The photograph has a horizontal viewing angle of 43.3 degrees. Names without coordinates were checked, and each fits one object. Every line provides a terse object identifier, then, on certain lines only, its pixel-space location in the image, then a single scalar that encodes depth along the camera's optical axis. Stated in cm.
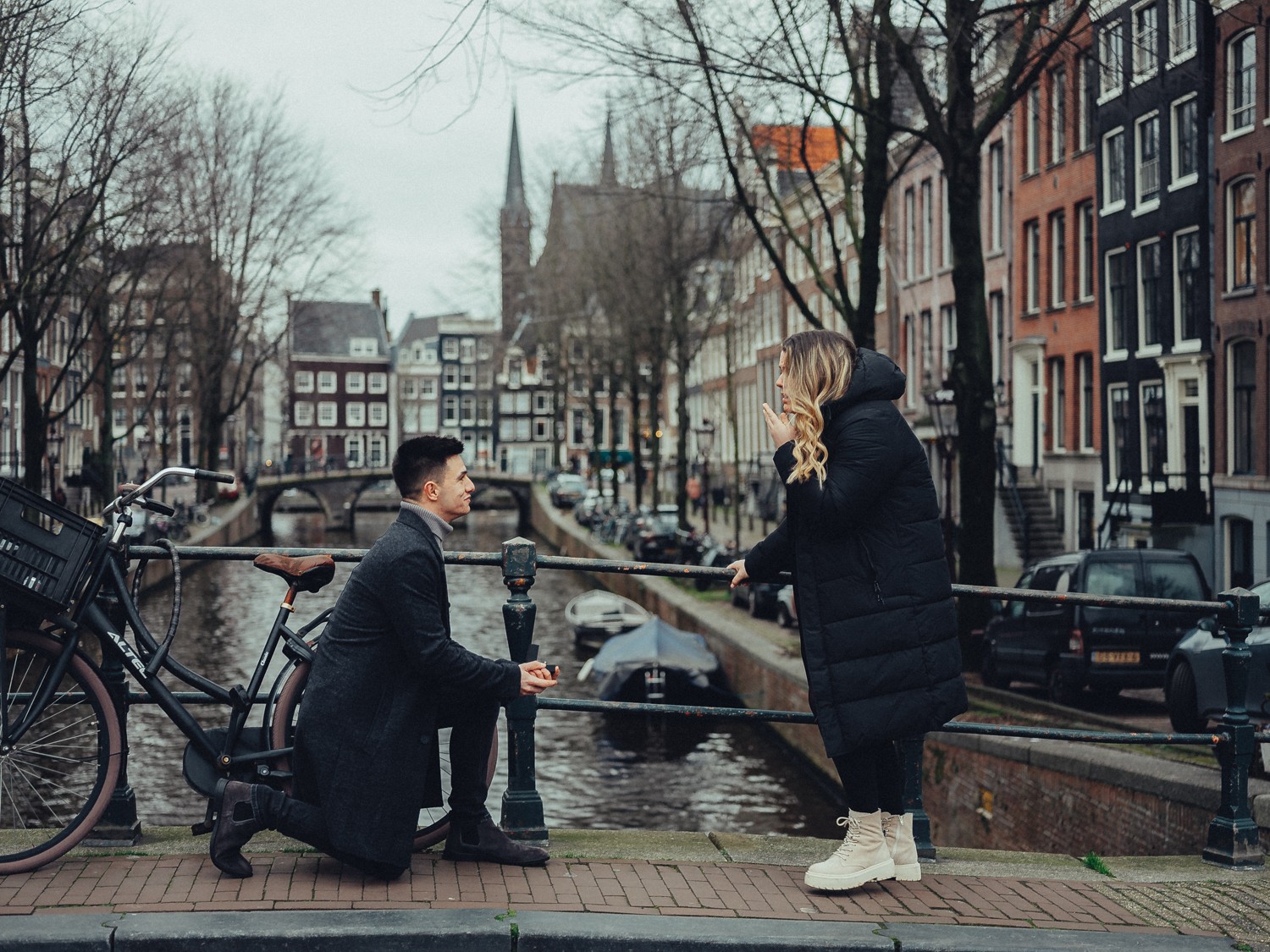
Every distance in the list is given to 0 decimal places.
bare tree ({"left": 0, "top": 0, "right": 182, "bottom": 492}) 1639
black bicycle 470
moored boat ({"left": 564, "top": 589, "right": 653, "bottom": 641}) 3306
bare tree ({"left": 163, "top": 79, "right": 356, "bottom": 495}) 3744
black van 1544
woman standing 462
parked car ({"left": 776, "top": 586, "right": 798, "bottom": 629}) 2589
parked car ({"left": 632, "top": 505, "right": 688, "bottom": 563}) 4006
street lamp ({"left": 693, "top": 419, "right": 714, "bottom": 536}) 4338
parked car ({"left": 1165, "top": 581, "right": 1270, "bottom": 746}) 1064
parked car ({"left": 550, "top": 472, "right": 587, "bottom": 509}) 6988
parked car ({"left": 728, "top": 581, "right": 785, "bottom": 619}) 2734
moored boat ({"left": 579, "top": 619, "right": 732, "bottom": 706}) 2458
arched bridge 7688
